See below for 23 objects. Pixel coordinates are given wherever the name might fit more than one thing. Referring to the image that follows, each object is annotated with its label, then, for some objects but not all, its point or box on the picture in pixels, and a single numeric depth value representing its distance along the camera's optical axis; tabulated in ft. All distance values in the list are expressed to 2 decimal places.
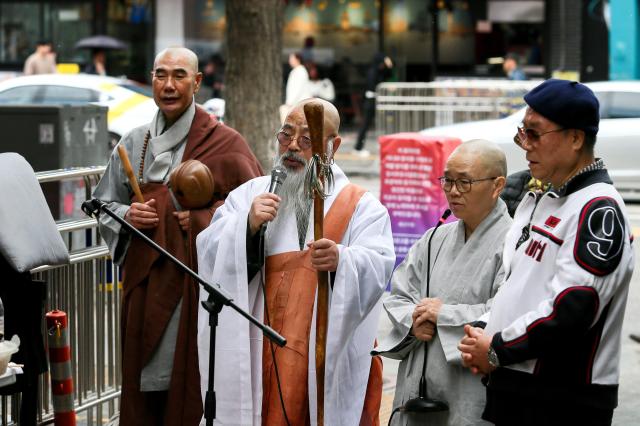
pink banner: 31.86
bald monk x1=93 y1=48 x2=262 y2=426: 17.31
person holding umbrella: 82.02
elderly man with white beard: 15.08
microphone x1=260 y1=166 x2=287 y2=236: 15.11
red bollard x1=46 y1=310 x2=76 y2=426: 18.26
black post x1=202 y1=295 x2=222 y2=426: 13.71
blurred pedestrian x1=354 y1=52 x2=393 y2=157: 70.33
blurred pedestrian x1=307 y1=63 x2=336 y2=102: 71.37
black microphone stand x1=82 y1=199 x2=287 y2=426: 13.42
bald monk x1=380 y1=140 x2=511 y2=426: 14.14
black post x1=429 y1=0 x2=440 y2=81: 86.84
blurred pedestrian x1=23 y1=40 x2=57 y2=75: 70.90
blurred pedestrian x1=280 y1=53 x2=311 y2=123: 69.36
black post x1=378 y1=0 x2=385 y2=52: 87.51
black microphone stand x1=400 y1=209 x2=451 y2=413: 14.11
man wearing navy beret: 11.73
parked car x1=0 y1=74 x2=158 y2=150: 53.52
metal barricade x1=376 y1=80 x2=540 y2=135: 60.90
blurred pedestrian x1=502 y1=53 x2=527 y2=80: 74.18
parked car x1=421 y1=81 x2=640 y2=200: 50.26
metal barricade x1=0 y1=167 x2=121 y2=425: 19.74
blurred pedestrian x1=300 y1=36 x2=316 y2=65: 84.79
